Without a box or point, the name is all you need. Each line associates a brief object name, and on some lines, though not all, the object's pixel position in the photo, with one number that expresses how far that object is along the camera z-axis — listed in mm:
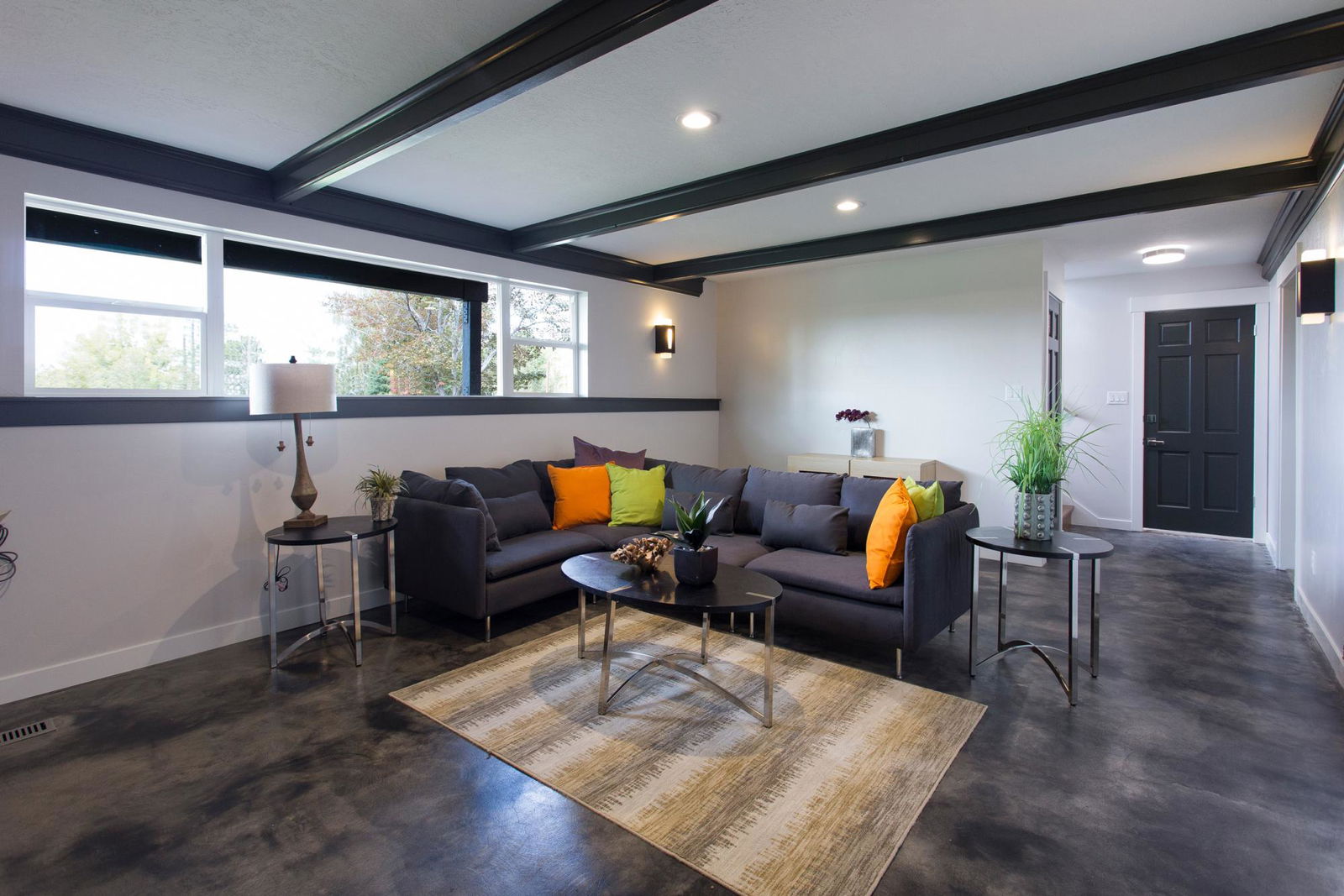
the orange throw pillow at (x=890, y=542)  3139
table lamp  3236
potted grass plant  3039
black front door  6062
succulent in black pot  2789
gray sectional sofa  3127
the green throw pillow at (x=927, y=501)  3375
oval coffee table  2605
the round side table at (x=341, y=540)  3236
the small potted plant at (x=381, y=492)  3748
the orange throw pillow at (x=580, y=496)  4582
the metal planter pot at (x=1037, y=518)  3029
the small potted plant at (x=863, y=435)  5879
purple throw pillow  5031
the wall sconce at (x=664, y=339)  6227
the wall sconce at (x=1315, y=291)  3246
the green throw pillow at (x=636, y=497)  4645
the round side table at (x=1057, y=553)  2795
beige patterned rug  1946
